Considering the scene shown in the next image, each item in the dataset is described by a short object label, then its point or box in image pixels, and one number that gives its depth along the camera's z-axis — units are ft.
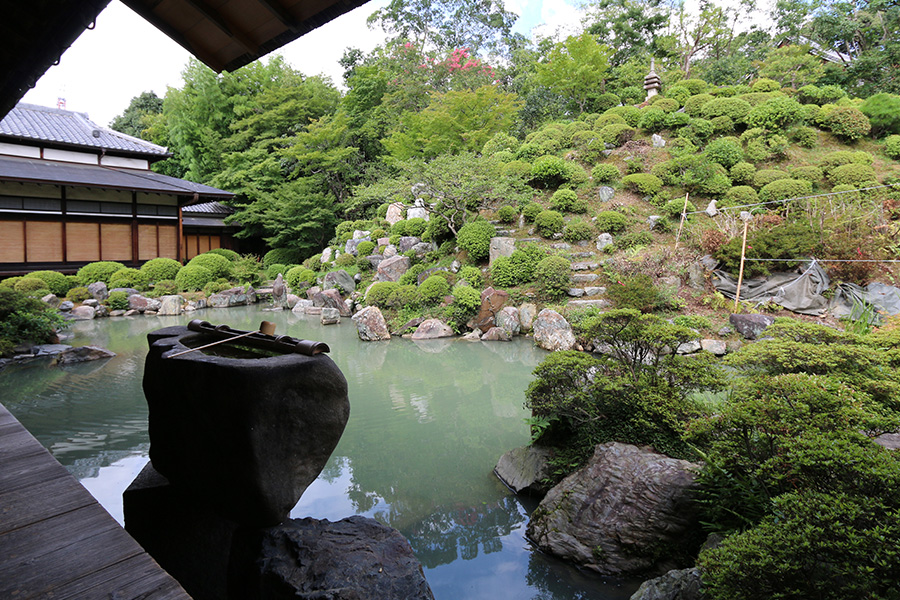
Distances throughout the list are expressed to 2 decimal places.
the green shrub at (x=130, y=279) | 44.83
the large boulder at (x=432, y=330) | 31.22
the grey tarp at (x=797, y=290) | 25.75
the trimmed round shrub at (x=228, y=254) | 57.27
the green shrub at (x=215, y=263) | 50.35
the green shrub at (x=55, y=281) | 41.45
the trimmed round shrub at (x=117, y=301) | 41.14
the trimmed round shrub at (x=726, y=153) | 43.27
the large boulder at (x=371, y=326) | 31.09
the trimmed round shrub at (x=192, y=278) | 47.55
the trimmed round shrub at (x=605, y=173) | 44.11
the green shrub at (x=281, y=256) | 63.77
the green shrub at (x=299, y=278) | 48.52
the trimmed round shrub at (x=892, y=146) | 42.32
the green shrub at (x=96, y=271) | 44.50
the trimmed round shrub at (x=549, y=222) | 37.78
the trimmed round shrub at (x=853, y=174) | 37.50
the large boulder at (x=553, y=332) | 26.61
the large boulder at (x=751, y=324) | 24.13
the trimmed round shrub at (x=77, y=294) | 40.98
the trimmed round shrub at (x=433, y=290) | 34.14
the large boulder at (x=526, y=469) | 11.20
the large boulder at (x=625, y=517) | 8.39
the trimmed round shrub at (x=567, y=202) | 40.34
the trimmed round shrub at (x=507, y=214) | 40.27
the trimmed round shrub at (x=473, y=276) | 34.53
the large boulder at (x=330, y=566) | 5.76
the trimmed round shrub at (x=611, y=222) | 37.47
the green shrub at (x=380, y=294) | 35.76
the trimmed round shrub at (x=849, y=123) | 44.98
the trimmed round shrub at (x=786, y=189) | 36.45
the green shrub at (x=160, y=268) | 48.06
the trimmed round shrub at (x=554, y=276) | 31.37
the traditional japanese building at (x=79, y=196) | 44.60
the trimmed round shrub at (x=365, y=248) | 46.78
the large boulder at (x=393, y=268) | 40.65
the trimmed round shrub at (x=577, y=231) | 37.11
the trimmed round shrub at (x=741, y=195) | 38.29
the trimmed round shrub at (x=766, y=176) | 40.40
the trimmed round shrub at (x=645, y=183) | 42.42
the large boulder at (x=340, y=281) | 43.62
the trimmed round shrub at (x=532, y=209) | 39.55
